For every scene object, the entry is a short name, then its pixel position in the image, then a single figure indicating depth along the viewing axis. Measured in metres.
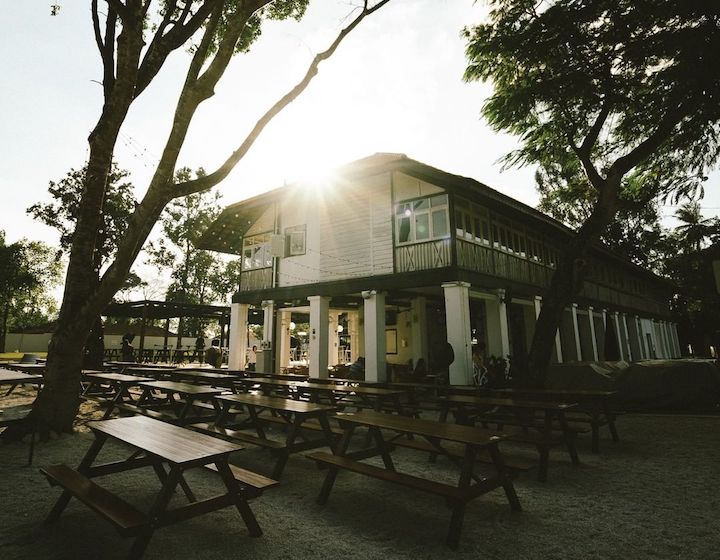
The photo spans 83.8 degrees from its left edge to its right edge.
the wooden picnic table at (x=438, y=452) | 2.93
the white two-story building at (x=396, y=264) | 12.67
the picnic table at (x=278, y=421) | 4.40
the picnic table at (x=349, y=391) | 6.16
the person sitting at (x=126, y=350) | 19.48
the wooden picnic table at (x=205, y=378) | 8.34
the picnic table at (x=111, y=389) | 7.60
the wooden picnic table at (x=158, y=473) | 2.49
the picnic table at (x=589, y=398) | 5.61
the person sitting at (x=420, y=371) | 13.17
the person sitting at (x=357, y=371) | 14.05
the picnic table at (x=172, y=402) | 5.89
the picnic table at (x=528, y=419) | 4.45
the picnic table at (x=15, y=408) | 5.85
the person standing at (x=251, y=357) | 22.30
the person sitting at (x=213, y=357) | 20.95
